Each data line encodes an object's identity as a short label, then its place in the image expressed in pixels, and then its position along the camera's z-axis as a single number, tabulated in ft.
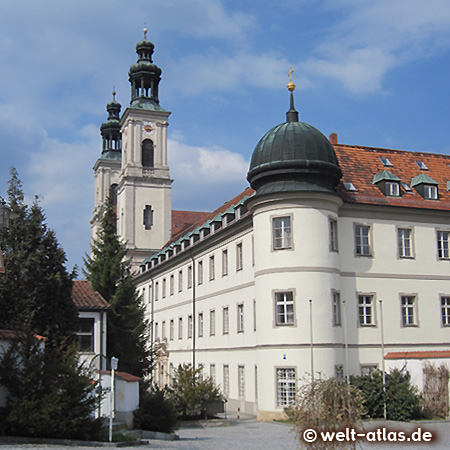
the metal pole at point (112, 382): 56.60
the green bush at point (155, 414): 69.62
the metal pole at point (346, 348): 95.66
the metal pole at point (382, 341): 91.71
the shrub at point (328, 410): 36.37
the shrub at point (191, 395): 90.79
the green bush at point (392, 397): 87.81
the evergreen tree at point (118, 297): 105.50
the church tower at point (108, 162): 312.09
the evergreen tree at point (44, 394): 52.24
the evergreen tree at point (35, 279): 68.33
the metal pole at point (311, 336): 91.64
